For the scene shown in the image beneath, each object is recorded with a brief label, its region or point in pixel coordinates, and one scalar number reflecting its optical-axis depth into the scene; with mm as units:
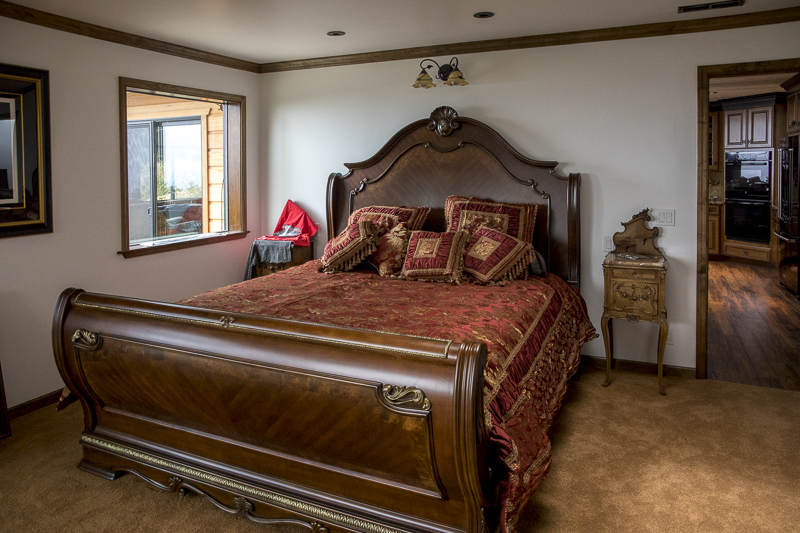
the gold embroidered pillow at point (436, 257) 3602
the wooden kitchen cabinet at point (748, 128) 7699
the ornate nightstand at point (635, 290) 3551
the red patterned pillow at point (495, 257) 3549
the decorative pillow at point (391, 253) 3836
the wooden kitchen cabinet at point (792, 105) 5032
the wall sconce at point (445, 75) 3896
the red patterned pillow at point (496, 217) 3895
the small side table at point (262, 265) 4664
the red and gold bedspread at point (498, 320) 2137
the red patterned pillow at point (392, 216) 4133
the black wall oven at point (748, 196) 7770
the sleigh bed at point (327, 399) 1881
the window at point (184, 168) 4500
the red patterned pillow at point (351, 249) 3896
